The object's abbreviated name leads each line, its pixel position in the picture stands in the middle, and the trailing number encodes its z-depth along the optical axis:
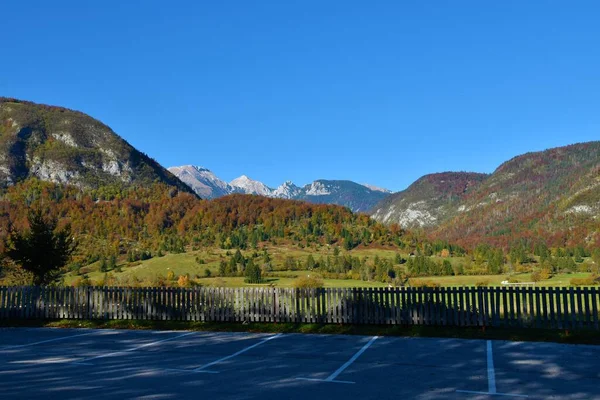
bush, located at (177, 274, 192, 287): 79.50
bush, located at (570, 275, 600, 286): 72.88
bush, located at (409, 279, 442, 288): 95.31
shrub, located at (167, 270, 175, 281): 99.67
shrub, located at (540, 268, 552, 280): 104.72
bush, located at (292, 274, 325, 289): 61.77
